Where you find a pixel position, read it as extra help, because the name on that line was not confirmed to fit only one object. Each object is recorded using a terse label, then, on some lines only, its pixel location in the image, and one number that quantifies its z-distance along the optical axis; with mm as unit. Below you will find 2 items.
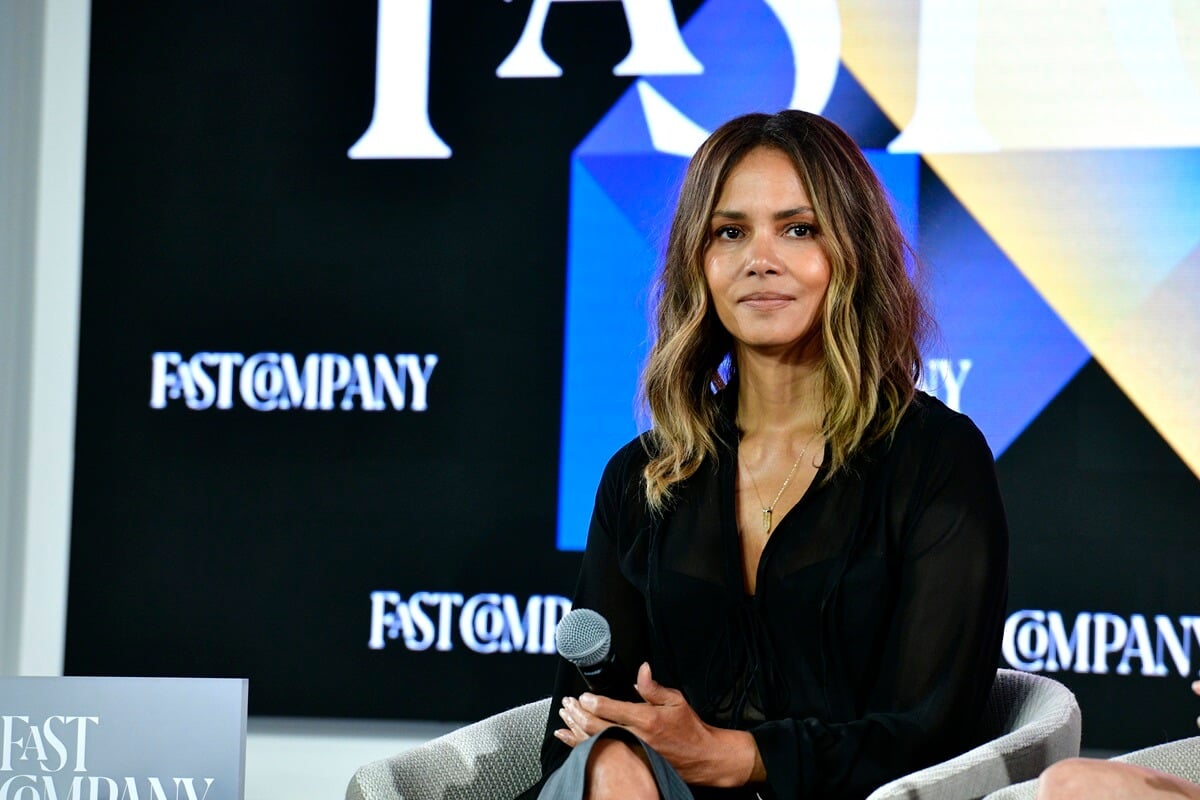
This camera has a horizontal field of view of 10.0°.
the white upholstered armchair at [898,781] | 6038
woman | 6126
